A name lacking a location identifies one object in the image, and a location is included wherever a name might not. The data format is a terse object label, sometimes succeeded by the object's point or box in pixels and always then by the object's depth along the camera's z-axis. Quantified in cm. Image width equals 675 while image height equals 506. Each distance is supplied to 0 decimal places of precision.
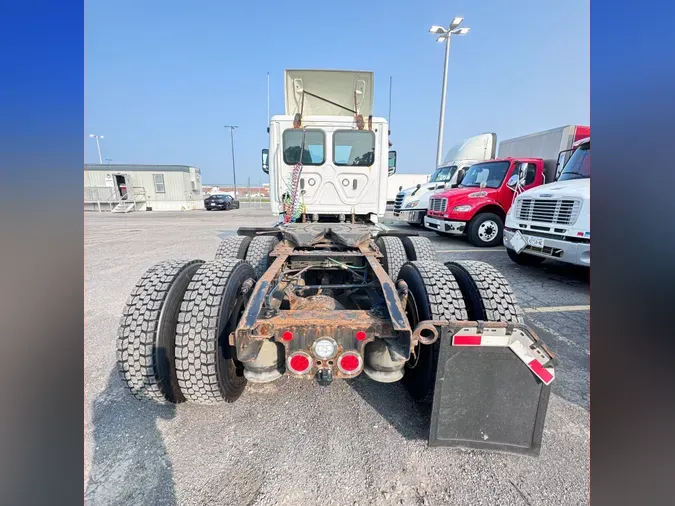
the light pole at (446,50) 1524
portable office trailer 2600
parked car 2698
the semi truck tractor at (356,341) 169
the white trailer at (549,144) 838
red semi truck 856
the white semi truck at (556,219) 480
